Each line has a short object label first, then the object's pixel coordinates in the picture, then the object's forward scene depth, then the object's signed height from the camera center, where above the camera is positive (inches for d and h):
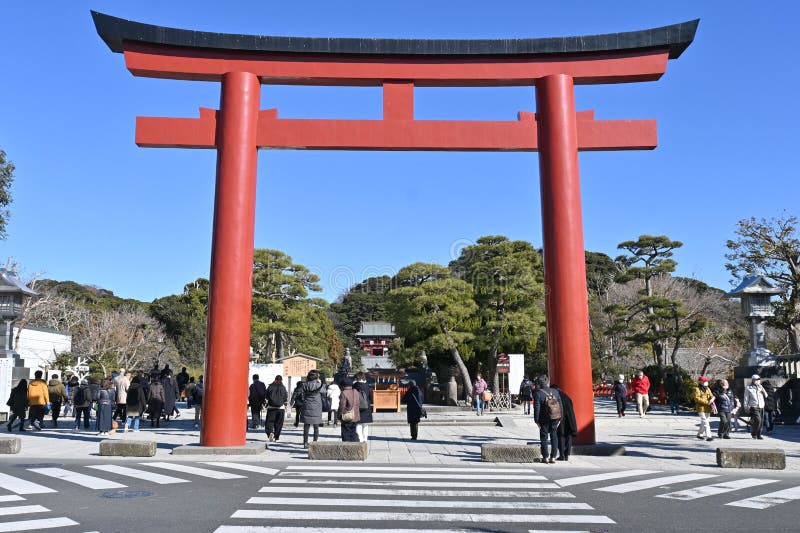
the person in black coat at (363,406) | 458.0 -23.6
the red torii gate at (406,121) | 446.9 +195.3
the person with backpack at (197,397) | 639.8 -23.2
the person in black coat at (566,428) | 397.1 -34.8
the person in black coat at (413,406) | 531.5 -27.1
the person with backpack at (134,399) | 573.6 -21.5
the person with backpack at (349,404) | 438.6 -20.8
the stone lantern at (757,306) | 722.8 +80.6
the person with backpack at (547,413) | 389.1 -24.7
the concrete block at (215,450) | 421.4 -51.2
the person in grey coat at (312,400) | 456.8 -18.3
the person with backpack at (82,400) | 614.9 -23.8
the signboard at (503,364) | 1069.1 +18.8
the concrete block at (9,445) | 419.5 -46.8
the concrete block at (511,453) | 397.1 -51.3
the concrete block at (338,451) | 397.4 -49.4
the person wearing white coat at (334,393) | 531.8 -15.4
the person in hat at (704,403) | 534.6 -25.9
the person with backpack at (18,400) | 573.6 -21.7
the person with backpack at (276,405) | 494.6 -23.8
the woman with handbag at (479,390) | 842.2 -21.3
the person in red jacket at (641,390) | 757.3 -20.1
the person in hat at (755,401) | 540.4 -24.5
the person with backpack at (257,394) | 561.6 -16.8
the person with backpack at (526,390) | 803.4 -20.6
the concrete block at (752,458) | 370.6 -52.0
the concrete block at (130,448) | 407.8 -47.9
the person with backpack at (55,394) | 634.2 -18.0
